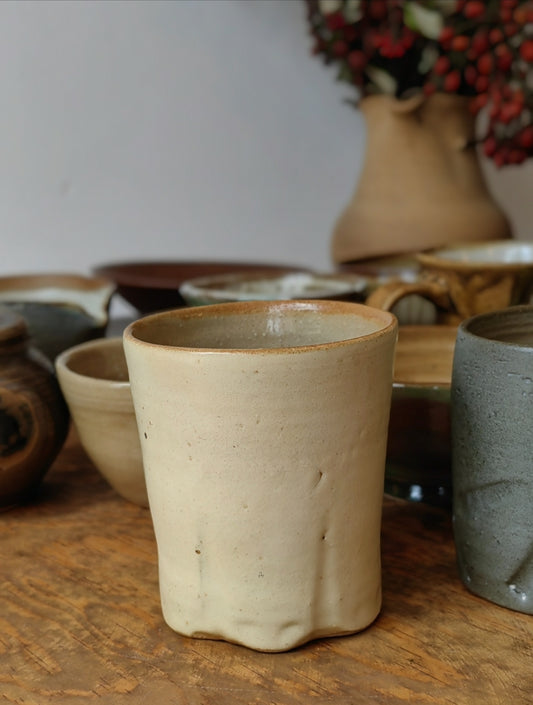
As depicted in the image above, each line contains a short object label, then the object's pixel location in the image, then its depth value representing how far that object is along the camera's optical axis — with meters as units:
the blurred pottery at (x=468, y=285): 0.67
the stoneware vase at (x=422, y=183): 1.02
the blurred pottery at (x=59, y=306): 0.69
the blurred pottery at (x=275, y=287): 0.67
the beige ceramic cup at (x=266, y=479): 0.37
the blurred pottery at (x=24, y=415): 0.55
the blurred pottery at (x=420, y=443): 0.51
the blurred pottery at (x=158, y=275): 0.88
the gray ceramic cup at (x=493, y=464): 0.40
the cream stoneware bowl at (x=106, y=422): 0.53
